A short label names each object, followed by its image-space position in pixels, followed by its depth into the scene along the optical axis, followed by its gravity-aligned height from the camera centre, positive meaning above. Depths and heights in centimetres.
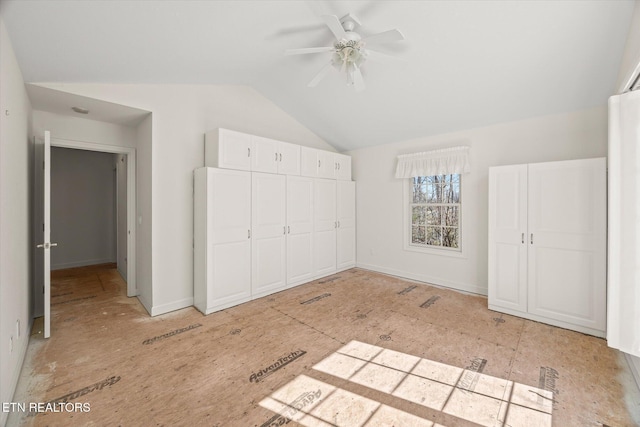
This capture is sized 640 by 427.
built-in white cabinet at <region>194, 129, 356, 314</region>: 340 -10
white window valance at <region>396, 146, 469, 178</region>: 409 +78
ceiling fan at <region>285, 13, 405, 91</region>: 219 +145
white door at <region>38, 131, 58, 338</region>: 270 -21
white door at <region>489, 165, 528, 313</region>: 320 -32
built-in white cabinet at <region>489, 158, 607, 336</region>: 277 -35
